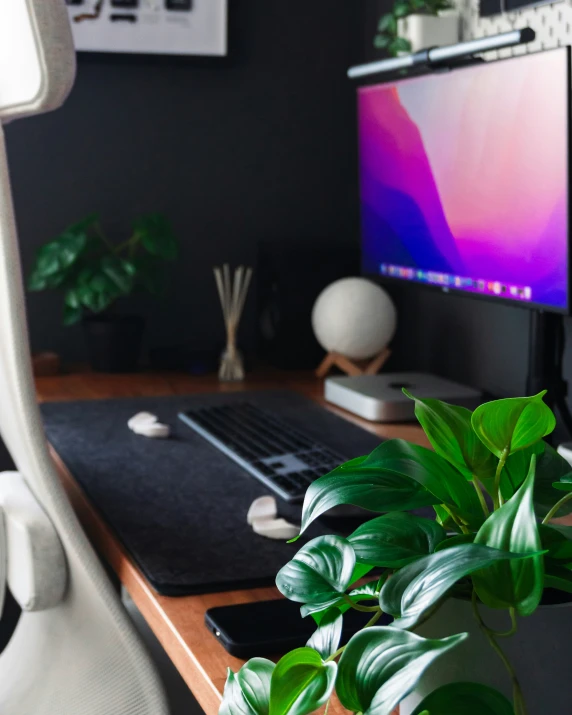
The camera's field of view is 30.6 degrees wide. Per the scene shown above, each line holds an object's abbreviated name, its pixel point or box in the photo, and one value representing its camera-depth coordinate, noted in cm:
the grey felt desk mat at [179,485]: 97
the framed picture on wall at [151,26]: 210
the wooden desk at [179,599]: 77
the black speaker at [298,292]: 211
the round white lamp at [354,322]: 193
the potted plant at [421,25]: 189
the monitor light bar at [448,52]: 145
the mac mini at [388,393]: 164
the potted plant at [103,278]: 197
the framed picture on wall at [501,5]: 164
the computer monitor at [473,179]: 136
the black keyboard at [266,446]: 125
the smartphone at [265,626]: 77
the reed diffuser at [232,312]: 202
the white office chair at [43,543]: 100
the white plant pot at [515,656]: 52
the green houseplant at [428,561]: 46
